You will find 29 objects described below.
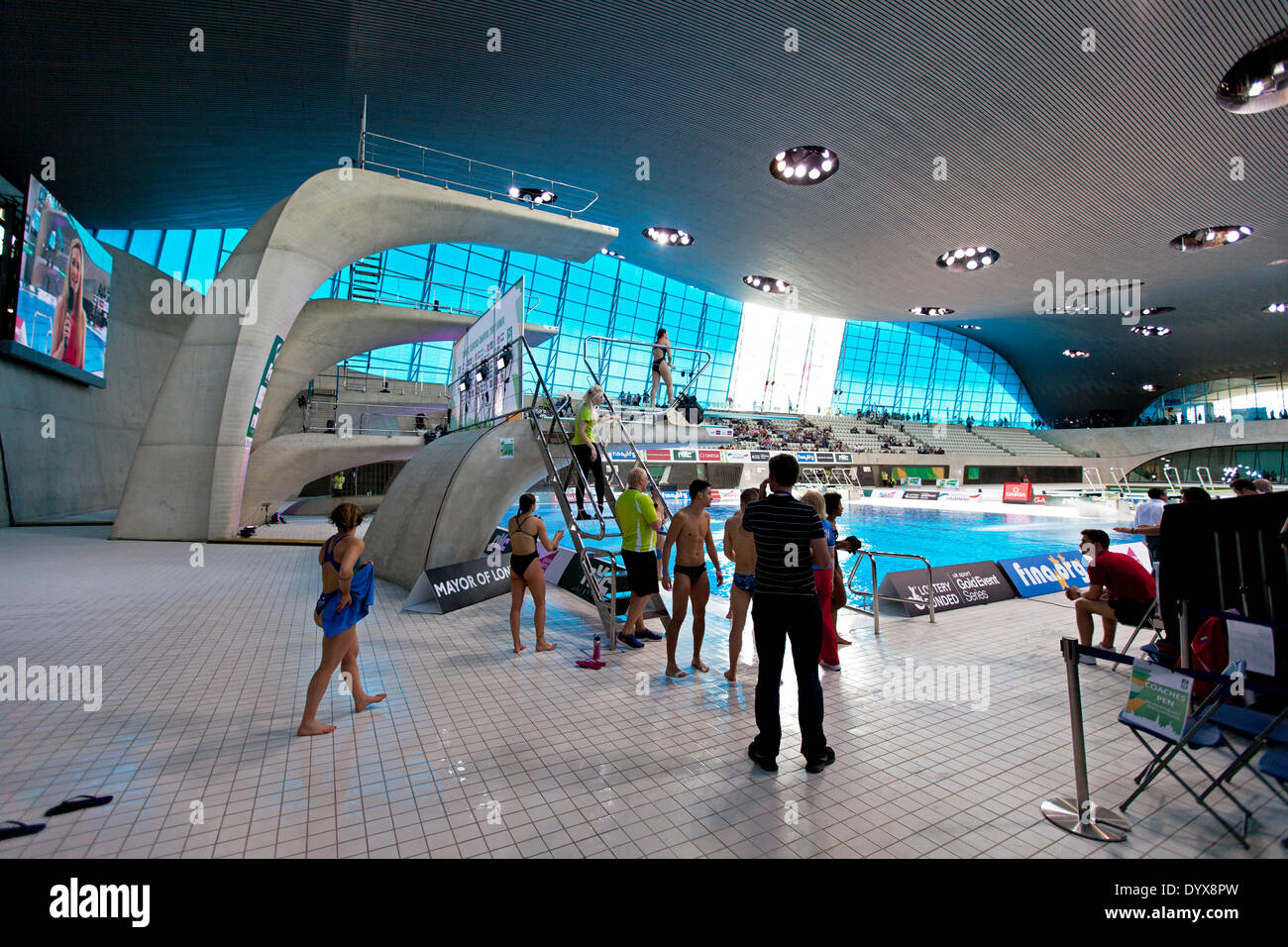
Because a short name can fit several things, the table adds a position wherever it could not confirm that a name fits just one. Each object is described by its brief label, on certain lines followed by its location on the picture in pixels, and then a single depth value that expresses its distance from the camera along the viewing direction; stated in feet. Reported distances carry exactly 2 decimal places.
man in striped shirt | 11.02
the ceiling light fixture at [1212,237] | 66.33
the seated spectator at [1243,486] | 20.58
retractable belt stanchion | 8.75
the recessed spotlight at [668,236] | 80.84
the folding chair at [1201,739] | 8.38
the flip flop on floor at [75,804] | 9.08
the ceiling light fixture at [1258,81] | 36.88
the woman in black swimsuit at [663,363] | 29.78
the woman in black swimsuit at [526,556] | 18.10
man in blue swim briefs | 15.66
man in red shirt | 16.76
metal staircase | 19.58
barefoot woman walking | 12.24
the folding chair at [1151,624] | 13.38
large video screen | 43.19
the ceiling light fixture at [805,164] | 54.65
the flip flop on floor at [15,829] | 8.33
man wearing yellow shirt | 17.89
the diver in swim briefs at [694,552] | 17.04
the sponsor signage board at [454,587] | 23.82
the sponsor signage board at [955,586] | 25.26
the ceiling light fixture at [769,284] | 97.04
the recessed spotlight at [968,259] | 76.69
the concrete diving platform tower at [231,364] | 41.32
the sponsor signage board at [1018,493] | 85.66
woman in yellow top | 23.39
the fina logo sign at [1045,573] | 27.55
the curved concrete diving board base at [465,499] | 26.37
